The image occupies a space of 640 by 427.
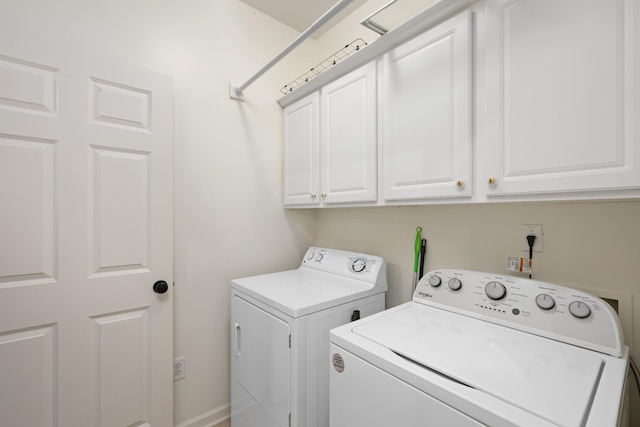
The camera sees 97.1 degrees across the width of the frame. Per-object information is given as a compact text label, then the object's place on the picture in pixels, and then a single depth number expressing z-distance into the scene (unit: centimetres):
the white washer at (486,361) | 69
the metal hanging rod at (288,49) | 115
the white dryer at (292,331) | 127
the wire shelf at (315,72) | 206
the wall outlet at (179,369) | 171
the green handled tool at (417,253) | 163
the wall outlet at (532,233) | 121
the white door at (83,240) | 123
